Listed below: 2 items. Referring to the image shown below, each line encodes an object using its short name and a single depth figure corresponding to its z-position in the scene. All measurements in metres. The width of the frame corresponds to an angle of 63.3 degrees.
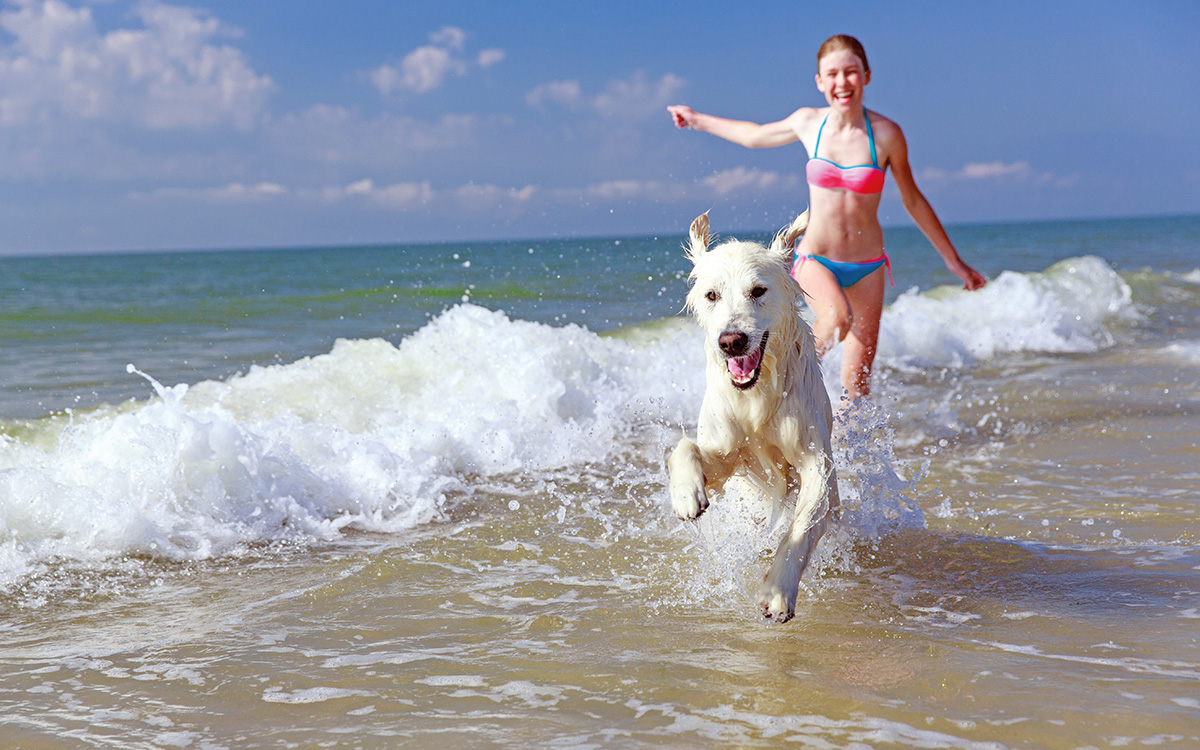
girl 5.53
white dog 3.57
